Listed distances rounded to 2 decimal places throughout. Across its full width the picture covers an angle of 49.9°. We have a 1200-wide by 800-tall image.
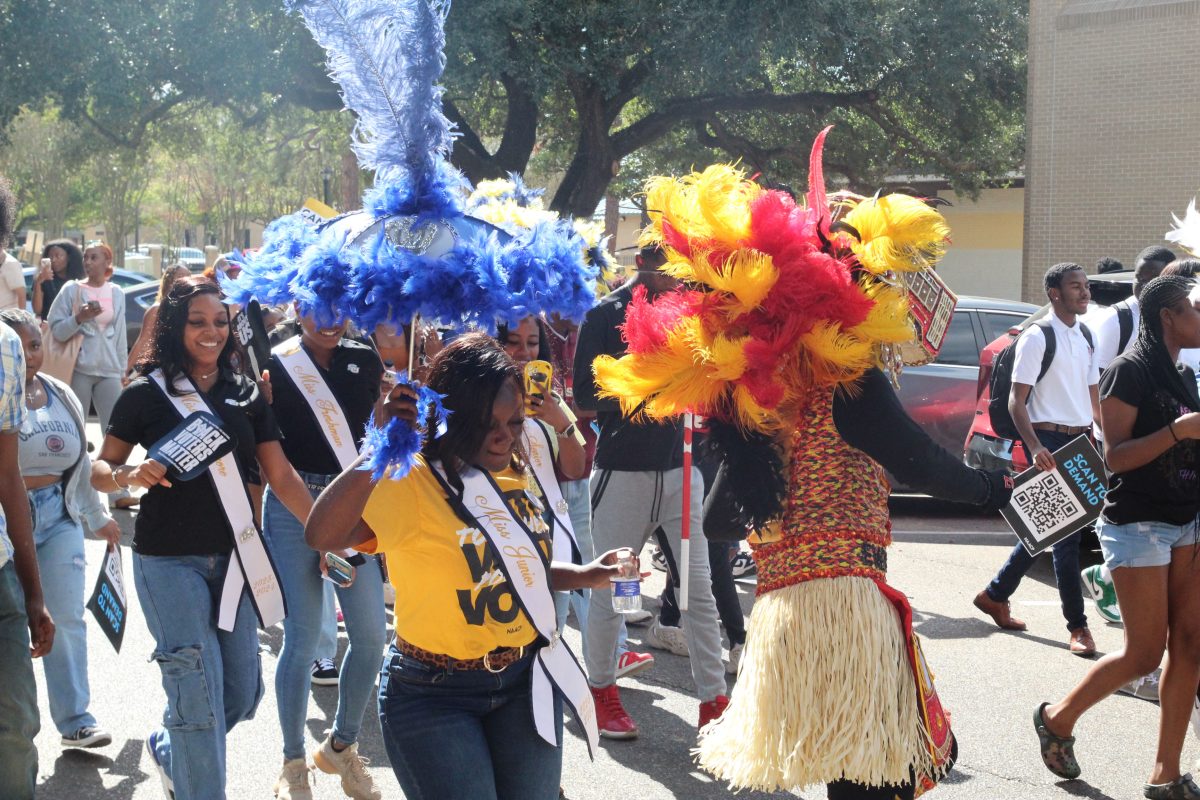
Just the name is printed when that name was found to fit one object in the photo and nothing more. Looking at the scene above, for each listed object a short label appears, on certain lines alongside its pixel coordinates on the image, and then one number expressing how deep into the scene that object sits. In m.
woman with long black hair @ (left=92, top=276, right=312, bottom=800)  3.89
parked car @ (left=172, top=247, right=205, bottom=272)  53.62
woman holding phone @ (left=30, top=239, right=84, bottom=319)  10.93
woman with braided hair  4.57
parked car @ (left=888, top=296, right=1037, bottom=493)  10.52
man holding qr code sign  7.00
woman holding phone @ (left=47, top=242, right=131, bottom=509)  9.46
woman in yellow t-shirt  3.00
